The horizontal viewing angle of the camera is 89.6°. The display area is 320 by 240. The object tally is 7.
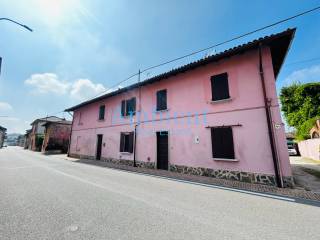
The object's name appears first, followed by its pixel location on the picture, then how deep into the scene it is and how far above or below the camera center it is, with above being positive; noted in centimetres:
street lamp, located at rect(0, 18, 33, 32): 574 +442
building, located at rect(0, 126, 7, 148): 5516 +577
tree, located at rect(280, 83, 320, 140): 2097 +586
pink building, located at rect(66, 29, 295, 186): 686 +161
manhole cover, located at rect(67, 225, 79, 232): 273 -135
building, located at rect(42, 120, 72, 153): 2594 +201
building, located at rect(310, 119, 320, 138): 1789 +202
